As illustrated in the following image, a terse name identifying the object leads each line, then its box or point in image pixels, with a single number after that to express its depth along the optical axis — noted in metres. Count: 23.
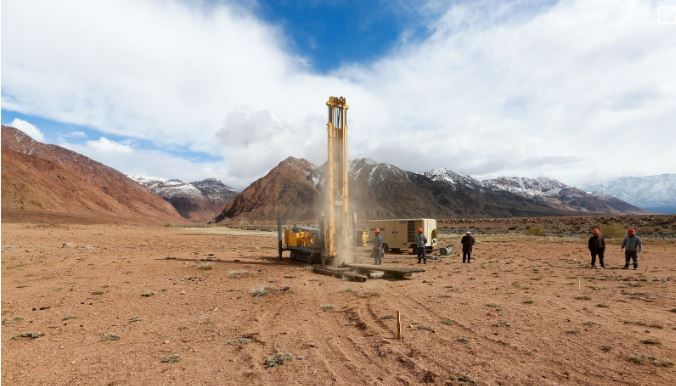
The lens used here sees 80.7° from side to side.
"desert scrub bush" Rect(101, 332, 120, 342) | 8.48
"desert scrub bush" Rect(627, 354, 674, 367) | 6.69
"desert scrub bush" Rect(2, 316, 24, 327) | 9.67
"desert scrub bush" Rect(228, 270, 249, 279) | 16.60
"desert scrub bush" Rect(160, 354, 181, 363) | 7.21
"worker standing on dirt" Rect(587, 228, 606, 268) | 19.28
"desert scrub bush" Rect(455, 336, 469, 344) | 7.98
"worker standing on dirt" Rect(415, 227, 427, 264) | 21.28
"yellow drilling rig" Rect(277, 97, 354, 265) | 18.33
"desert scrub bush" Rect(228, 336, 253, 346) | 8.12
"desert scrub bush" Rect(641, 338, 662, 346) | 7.66
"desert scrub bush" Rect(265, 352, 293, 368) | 6.95
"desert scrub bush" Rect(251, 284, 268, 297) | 12.72
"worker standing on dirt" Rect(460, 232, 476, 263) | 21.66
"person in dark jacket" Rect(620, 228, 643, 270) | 18.52
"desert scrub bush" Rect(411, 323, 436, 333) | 8.82
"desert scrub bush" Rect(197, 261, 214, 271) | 19.06
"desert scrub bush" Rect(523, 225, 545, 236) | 51.72
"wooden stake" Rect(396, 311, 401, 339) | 8.15
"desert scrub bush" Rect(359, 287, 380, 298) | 12.31
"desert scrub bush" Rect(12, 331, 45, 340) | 8.68
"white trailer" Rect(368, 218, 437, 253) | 28.11
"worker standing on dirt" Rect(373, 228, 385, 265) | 19.56
